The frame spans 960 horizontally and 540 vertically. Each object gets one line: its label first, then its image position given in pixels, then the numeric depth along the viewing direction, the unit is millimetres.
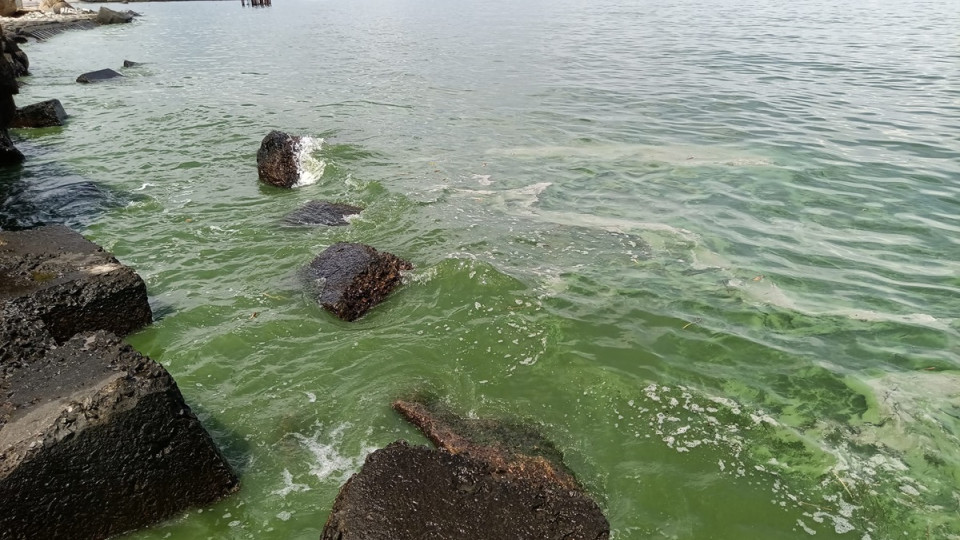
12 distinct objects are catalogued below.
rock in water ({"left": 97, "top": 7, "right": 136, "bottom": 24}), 45719
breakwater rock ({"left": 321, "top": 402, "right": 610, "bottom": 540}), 3281
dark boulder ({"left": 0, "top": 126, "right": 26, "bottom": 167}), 12023
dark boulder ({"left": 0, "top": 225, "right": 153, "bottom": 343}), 5559
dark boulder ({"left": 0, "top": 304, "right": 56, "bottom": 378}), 4312
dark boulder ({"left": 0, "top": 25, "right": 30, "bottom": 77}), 21759
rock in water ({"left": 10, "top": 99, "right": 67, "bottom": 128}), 15469
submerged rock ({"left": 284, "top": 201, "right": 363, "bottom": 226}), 9391
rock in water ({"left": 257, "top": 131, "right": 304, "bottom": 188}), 11242
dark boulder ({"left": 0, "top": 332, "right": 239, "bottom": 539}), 3543
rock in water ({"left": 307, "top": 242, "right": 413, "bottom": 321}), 6766
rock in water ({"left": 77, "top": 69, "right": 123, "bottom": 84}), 22109
